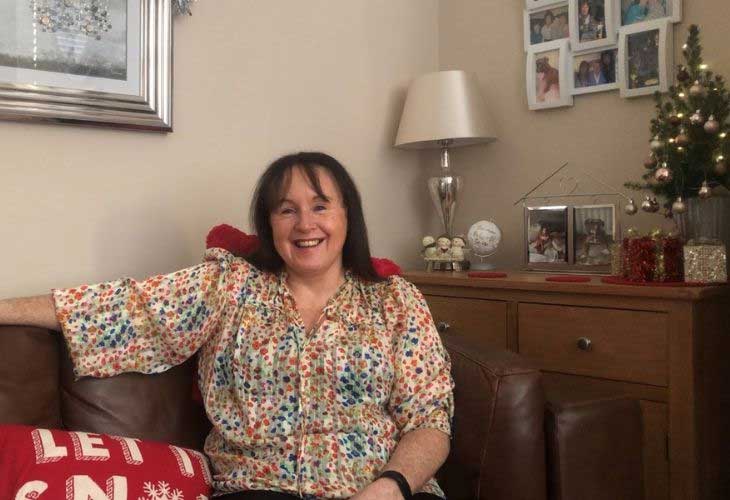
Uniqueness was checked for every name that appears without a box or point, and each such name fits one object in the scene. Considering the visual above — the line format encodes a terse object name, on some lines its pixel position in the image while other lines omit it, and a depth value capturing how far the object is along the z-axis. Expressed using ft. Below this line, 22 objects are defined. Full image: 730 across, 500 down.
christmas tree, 6.06
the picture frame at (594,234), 7.38
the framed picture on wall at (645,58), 7.11
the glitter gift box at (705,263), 5.98
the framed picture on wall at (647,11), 7.05
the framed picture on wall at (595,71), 7.58
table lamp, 8.05
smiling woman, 4.58
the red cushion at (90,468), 3.90
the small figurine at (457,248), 8.15
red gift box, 6.19
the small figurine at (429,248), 8.23
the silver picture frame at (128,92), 5.55
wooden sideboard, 5.68
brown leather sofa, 4.66
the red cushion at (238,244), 5.49
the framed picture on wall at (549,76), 7.91
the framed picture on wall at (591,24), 7.51
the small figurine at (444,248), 8.16
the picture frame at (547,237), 7.62
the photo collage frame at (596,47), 7.18
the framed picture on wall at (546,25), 7.95
